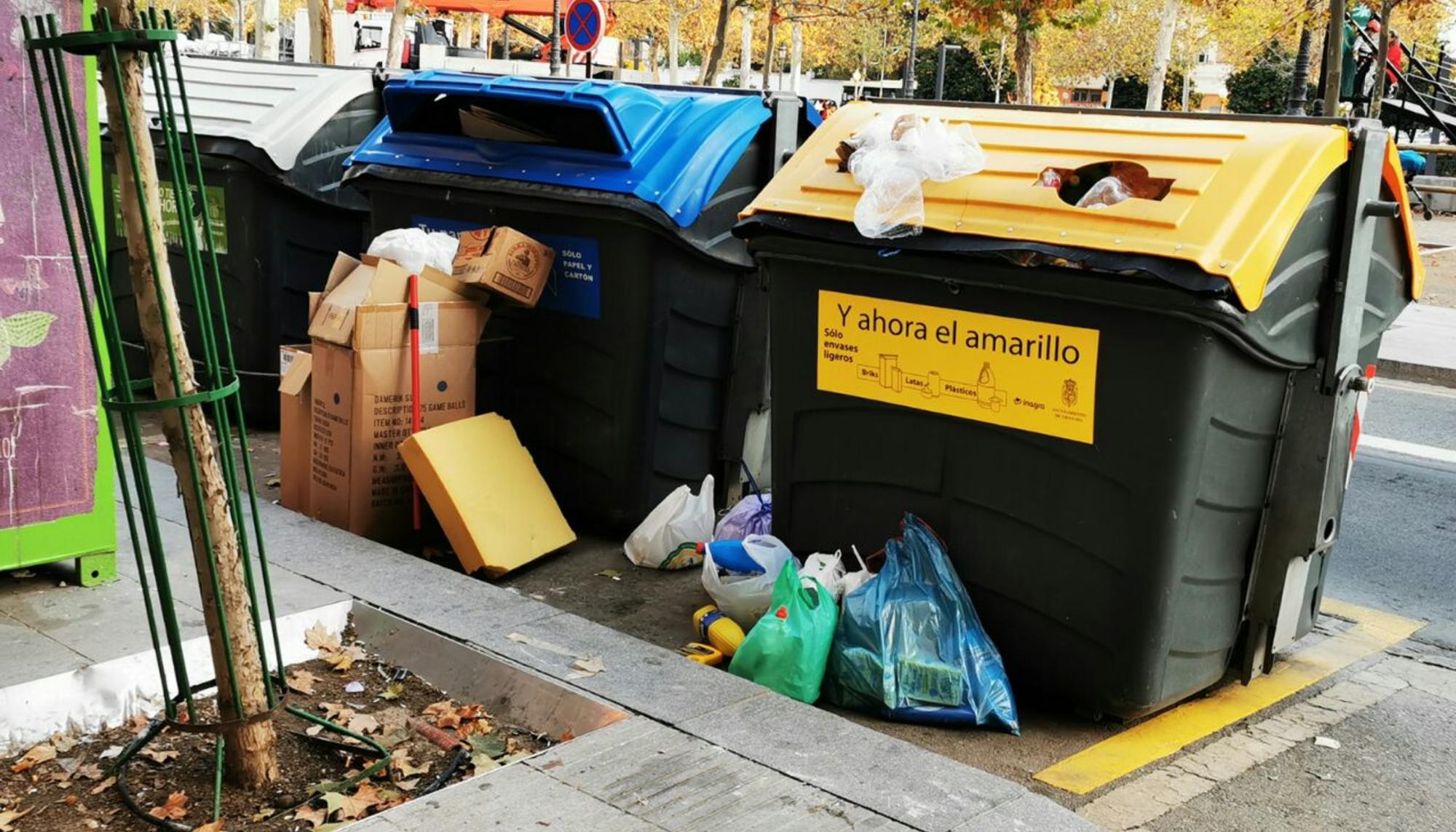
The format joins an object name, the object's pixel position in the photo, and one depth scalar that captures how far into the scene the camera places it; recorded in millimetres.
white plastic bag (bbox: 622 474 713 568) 5004
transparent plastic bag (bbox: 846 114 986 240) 3891
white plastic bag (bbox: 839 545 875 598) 4059
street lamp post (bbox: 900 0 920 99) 26614
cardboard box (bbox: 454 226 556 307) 5027
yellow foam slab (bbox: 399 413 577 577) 4801
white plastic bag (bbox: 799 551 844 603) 4078
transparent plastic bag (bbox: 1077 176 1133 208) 3646
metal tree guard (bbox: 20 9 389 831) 2570
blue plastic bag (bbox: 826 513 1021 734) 3773
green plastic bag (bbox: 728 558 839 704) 3826
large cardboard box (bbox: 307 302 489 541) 4898
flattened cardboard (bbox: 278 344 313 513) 5195
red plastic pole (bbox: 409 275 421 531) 4922
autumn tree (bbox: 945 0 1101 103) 15930
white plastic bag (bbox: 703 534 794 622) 4262
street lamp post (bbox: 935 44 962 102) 20786
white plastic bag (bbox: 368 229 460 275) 5098
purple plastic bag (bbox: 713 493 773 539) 4863
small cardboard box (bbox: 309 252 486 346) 4891
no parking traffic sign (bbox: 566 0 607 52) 14375
